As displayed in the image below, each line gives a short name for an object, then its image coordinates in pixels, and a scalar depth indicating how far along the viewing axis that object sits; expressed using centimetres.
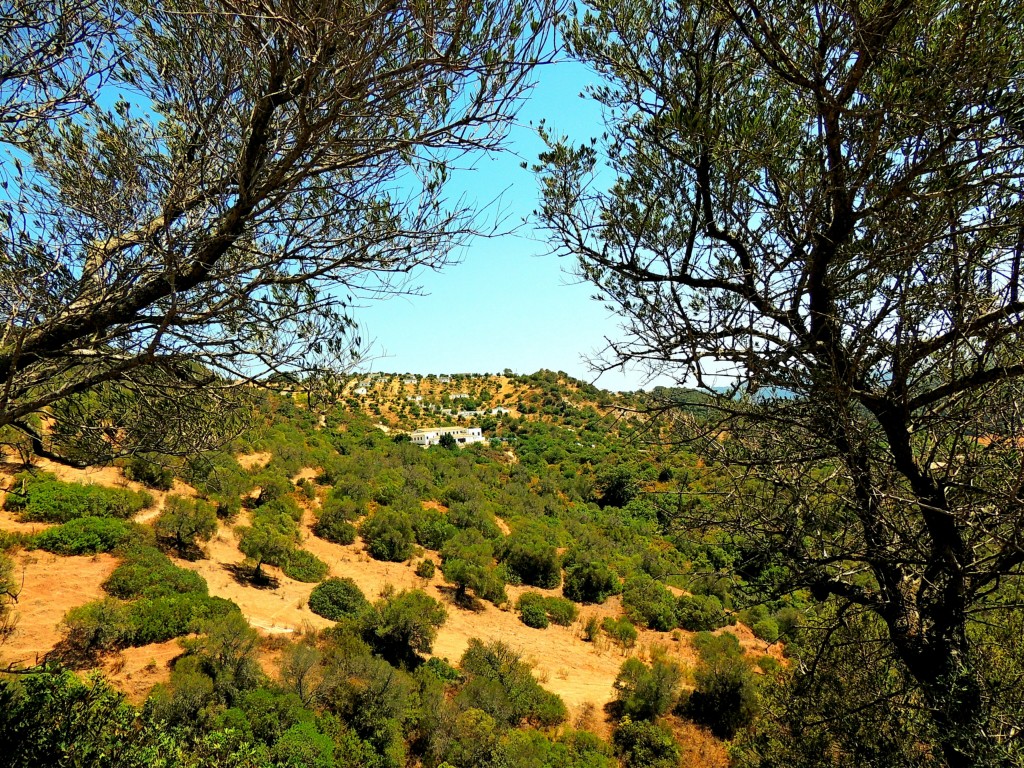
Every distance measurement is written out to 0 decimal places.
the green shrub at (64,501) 1294
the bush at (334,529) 1980
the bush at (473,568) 1888
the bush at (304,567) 1628
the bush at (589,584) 2100
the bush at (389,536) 1970
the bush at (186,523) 1486
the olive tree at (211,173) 315
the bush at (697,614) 1966
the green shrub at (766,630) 1878
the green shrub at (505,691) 1169
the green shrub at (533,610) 1823
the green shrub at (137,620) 939
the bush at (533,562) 2169
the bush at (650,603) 1962
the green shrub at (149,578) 1133
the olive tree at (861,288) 261
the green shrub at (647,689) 1311
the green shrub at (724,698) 1320
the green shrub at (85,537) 1219
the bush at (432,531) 2186
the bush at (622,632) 1792
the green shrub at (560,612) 1898
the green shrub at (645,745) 1133
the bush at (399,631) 1312
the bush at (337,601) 1451
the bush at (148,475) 1697
